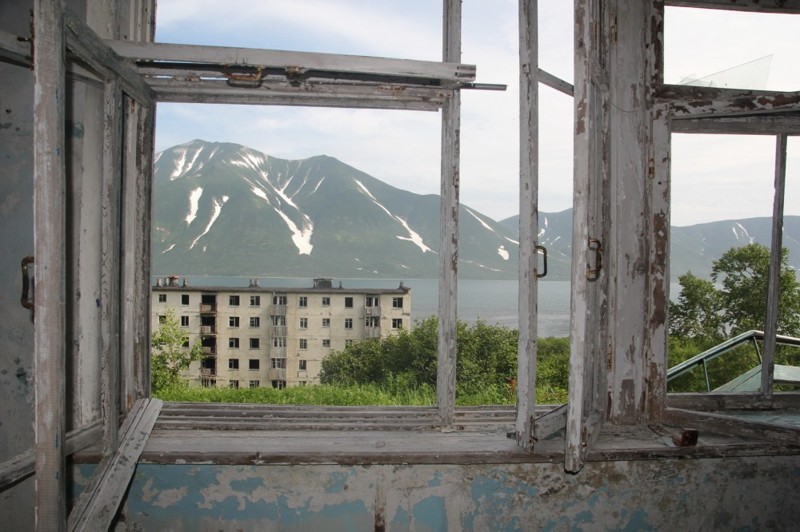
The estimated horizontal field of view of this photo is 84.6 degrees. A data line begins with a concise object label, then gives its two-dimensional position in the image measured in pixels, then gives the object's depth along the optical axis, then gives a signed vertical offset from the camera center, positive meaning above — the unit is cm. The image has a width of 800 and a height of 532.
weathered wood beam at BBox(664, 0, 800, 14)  179 +102
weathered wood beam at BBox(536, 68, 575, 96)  151 +59
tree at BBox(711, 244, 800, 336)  1451 -110
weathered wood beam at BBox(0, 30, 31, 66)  133 +61
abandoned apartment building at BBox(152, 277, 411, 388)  3900 -708
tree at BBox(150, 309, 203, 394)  2675 -735
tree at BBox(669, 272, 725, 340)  1572 -225
